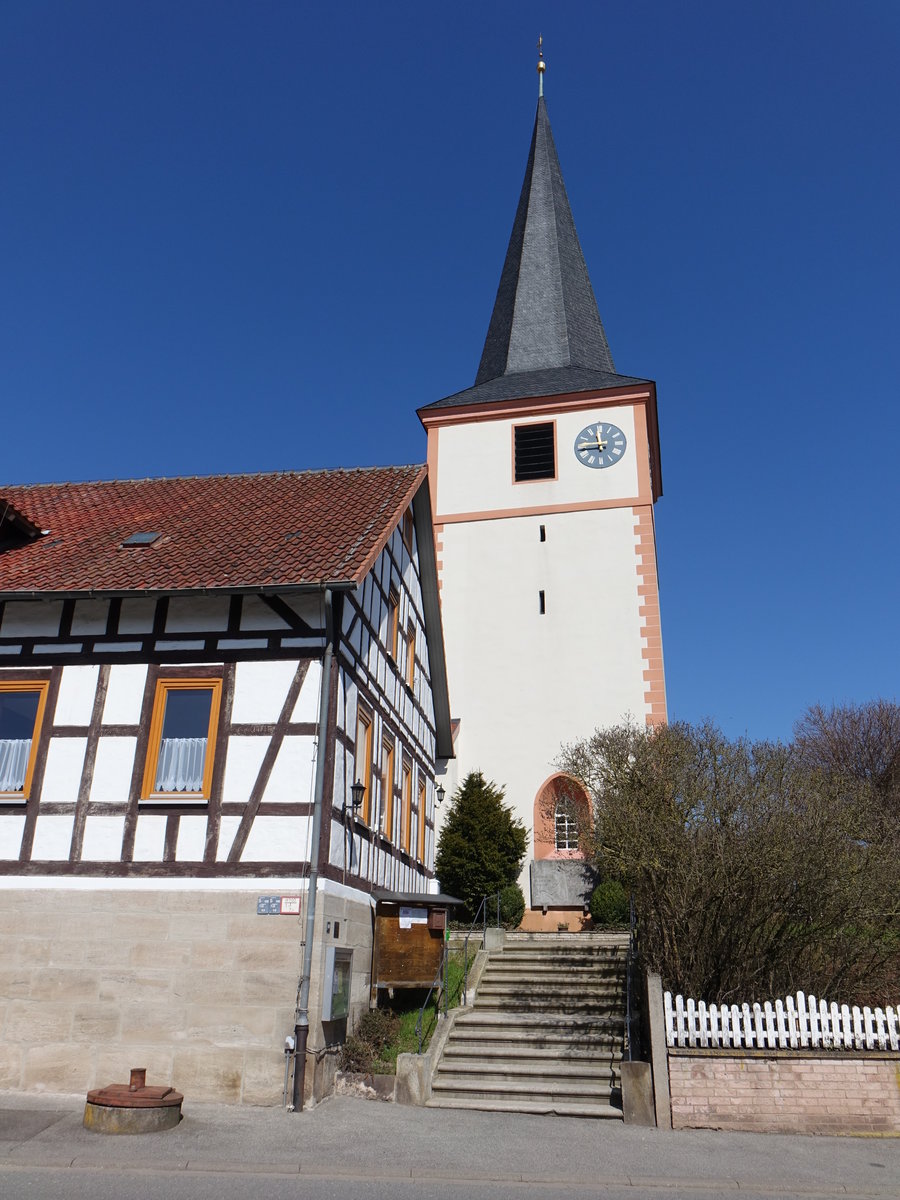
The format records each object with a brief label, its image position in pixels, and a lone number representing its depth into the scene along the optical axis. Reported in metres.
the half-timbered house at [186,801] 11.10
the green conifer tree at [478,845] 21.83
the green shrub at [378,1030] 12.54
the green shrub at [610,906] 20.19
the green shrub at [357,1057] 11.90
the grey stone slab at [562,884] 22.78
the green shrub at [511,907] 21.45
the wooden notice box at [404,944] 13.35
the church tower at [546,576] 24.69
